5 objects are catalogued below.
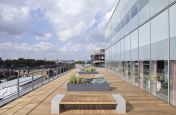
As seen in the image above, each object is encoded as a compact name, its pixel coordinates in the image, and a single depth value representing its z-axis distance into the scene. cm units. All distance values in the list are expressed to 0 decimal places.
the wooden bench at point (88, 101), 328
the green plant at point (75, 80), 560
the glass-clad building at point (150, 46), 395
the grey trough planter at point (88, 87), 546
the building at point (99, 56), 3076
